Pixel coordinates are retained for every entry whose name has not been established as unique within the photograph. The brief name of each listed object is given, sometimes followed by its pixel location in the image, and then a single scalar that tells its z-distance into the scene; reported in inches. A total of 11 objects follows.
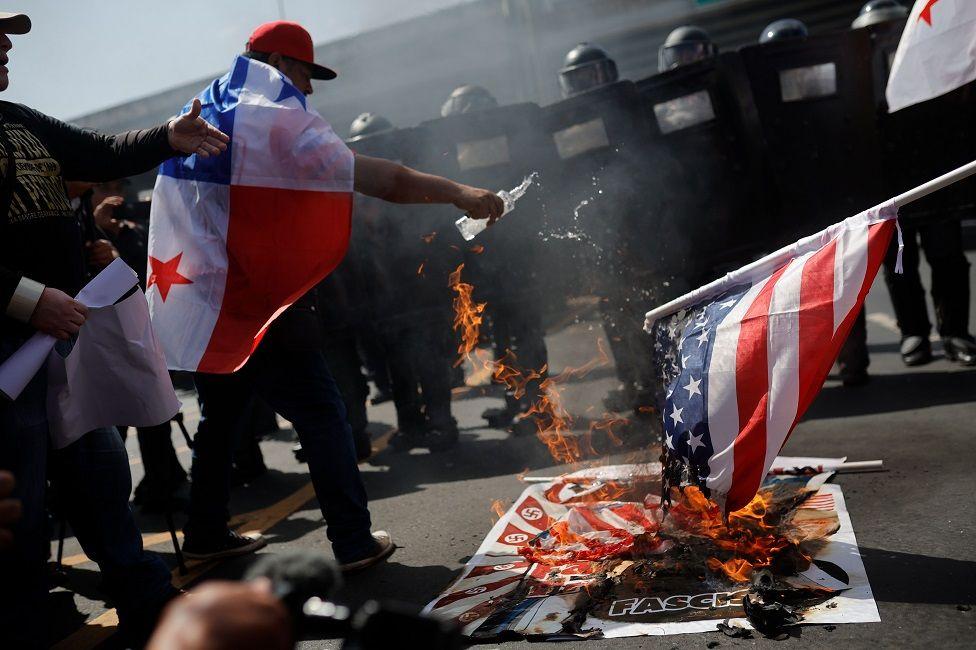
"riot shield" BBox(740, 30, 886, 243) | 252.7
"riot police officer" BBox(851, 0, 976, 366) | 246.4
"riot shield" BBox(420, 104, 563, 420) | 253.4
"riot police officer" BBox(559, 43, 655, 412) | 239.8
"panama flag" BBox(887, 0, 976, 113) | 168.9
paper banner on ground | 112.5
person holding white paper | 100.6
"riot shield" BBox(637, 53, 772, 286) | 253.4
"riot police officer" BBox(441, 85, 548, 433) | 254.4
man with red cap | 147.0
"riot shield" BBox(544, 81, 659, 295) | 241.1
